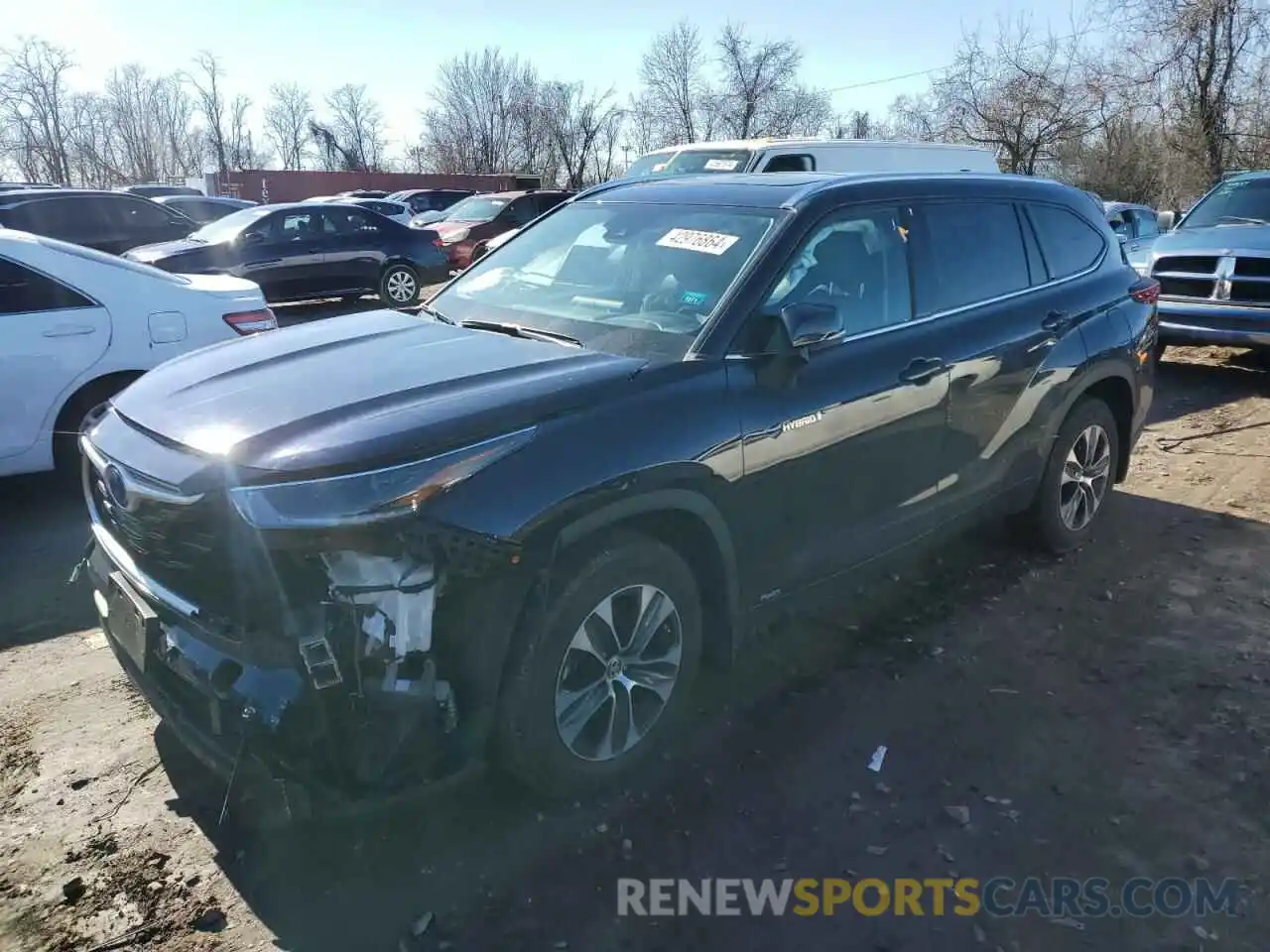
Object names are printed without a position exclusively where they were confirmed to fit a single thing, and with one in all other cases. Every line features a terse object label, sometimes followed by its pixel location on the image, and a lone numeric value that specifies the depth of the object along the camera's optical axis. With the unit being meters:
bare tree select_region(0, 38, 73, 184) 49.00
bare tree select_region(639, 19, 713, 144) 54.69
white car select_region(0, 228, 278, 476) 5.23
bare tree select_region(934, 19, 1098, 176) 29.14
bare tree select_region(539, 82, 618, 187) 56.78
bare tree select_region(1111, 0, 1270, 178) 24.27
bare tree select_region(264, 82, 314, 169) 70.56
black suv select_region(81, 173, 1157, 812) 2.39
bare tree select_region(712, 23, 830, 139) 52.78
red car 17.42
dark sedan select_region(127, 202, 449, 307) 12.48
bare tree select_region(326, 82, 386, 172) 70.31
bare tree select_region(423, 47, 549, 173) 61.03
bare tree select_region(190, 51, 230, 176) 64.25
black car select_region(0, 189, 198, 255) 12.75
